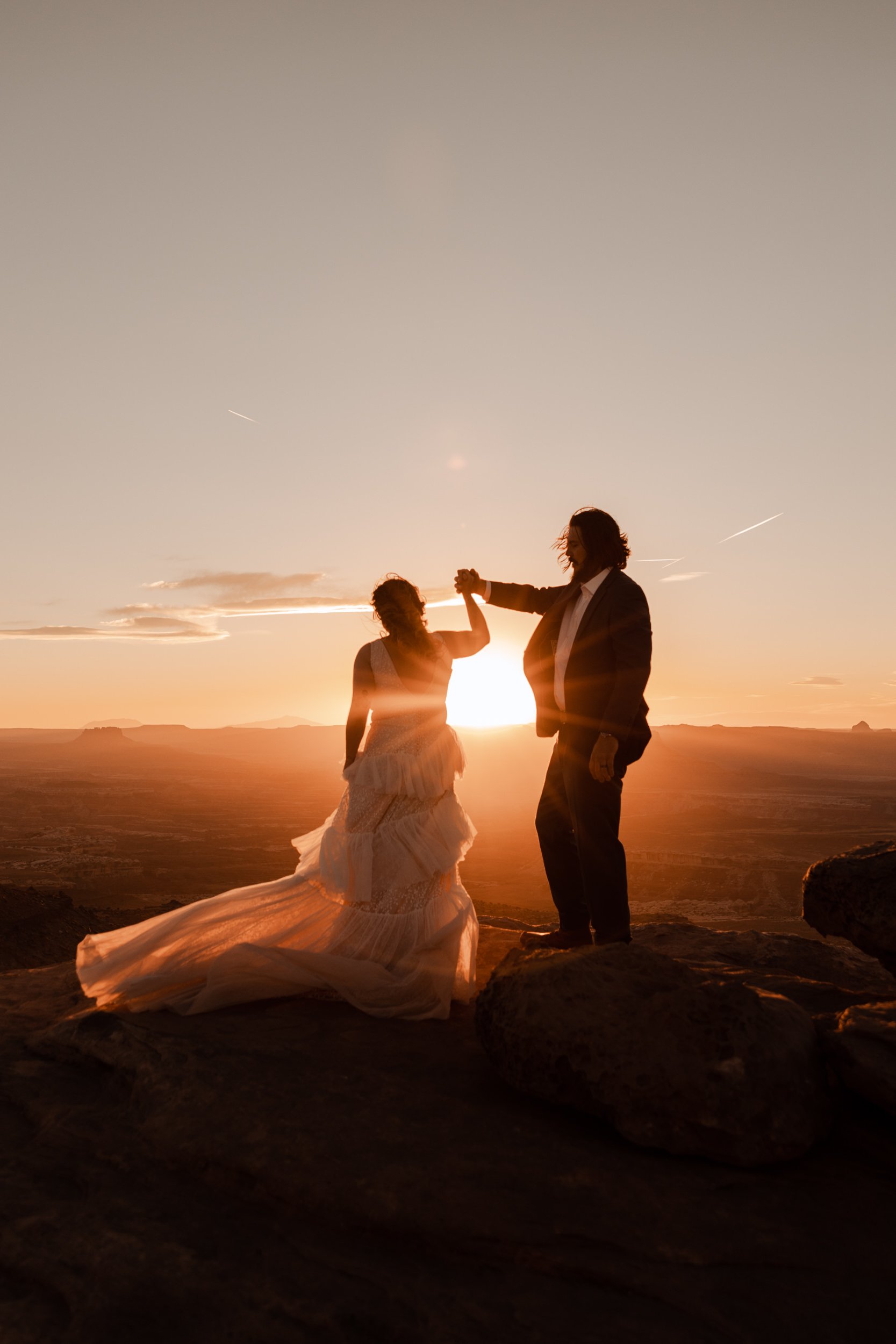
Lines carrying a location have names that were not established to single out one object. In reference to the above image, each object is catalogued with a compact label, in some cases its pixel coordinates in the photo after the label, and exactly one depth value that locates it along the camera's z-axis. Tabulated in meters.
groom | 3.76
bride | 3.58
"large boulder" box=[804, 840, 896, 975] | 2.99
